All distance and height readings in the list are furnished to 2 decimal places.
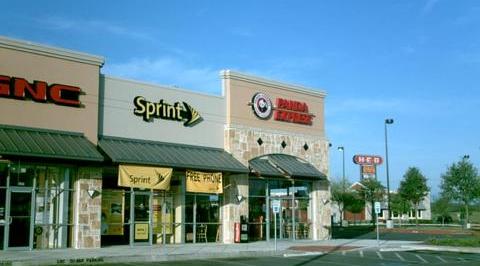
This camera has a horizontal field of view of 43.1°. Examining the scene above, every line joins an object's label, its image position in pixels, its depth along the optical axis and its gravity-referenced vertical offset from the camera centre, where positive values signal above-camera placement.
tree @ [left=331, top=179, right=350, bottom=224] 72.94 +1.23
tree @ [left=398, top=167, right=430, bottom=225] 63.19 +1.76
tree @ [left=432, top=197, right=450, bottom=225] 73.94 -0.68
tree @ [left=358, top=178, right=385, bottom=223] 66.94 +1.54
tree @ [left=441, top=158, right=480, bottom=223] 55.12 +1.83
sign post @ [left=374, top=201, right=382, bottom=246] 30.81 -0.25
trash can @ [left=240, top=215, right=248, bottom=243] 30.64 -1.34
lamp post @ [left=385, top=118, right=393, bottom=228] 52.31 +4.22
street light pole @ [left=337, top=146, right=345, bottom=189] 73.05 +4.96
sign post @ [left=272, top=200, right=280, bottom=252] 26.84 -0.13
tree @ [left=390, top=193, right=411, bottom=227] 68.28 -0.22
